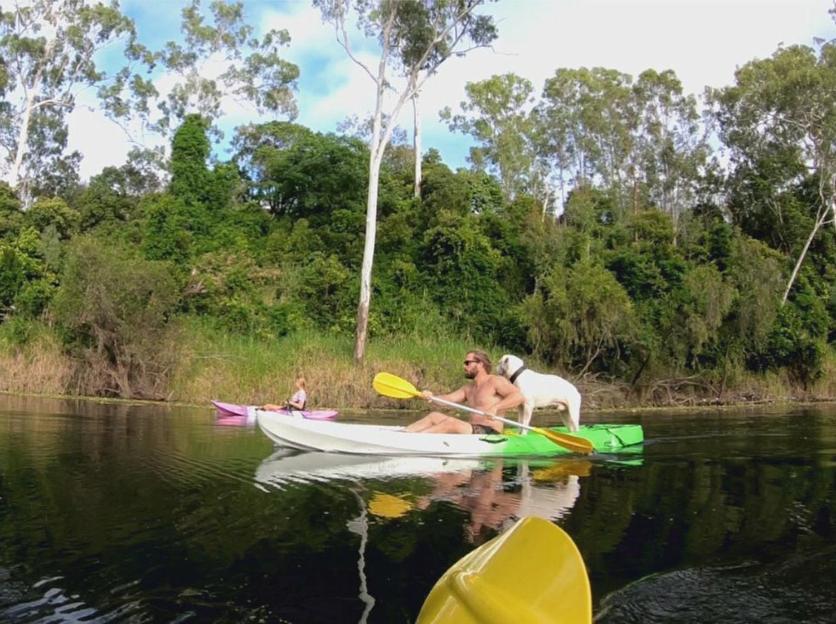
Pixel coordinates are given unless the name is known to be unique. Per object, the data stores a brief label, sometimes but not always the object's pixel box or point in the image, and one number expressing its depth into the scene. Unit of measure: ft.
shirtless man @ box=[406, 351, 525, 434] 34.73
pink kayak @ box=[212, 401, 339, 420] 50.72
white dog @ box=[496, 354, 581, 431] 36.09
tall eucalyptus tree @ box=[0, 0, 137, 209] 108.27
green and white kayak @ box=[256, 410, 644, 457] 33.73
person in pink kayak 51.11
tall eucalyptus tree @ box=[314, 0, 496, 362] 72.54
